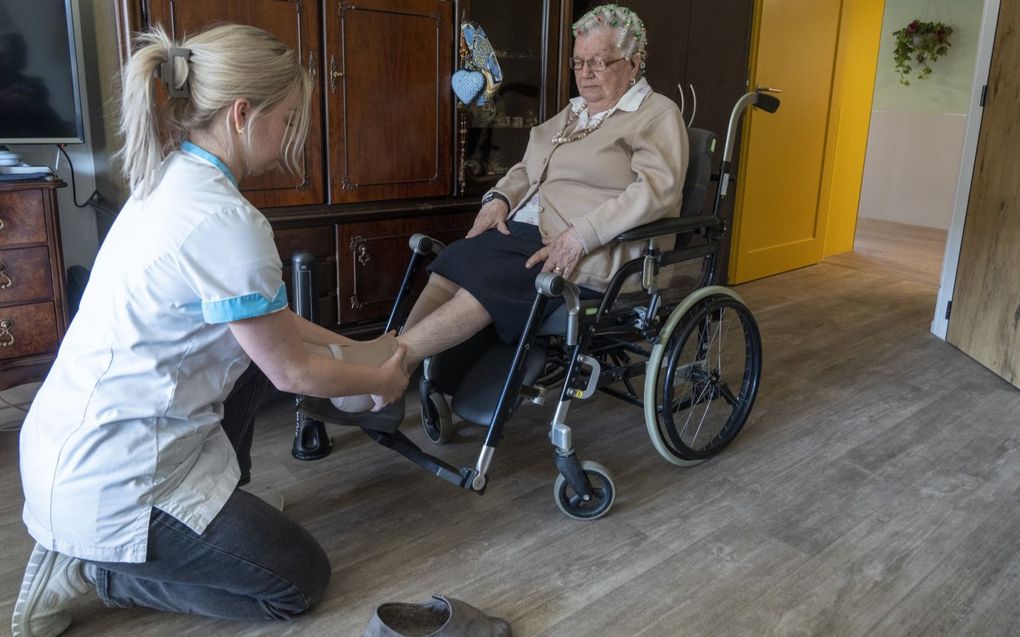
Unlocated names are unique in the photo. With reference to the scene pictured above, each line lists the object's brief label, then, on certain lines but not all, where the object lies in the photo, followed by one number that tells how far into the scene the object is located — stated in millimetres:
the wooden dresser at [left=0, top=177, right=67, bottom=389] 2230
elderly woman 2084
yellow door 4195
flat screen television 2230
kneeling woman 1309
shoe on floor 1466
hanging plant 6457
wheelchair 1891
